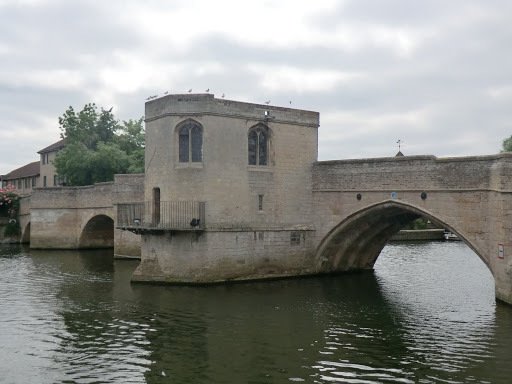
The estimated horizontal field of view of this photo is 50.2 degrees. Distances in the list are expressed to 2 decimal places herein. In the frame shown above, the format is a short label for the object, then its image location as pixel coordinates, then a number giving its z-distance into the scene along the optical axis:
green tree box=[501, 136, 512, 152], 63.49
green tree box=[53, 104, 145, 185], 47.89
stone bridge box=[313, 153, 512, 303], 19.56
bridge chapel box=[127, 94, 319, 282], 24.56
